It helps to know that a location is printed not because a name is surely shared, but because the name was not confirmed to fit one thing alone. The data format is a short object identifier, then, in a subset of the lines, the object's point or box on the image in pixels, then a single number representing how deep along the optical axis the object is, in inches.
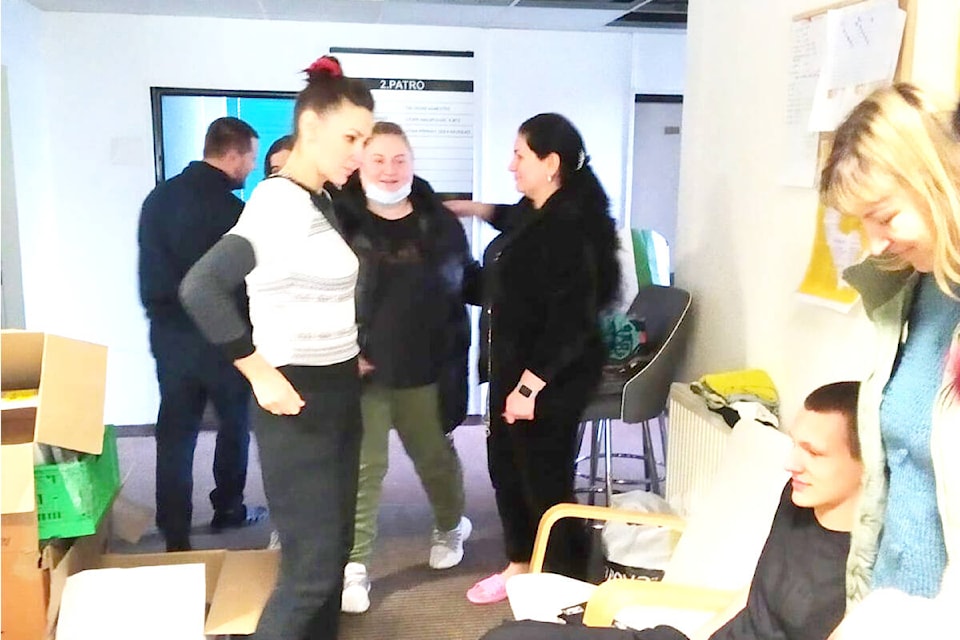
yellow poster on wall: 76.3
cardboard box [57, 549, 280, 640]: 85.1
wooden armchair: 70.4
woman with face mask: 99.2
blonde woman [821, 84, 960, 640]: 41.7
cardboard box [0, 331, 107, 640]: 80.4
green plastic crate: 84.9
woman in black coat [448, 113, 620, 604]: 90.7
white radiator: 92.8
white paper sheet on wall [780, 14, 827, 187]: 81.7
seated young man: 57.4
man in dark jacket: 107.7
